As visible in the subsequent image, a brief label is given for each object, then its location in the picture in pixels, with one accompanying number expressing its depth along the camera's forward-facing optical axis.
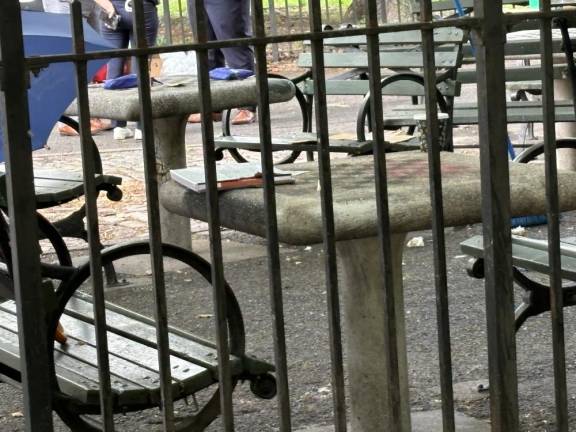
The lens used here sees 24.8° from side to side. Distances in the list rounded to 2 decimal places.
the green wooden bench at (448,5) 7.98
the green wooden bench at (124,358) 3.04
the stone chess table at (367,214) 2.96
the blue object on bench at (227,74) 6.14
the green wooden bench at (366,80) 6.64
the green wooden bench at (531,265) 3.85
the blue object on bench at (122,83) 6.19
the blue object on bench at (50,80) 3.87
